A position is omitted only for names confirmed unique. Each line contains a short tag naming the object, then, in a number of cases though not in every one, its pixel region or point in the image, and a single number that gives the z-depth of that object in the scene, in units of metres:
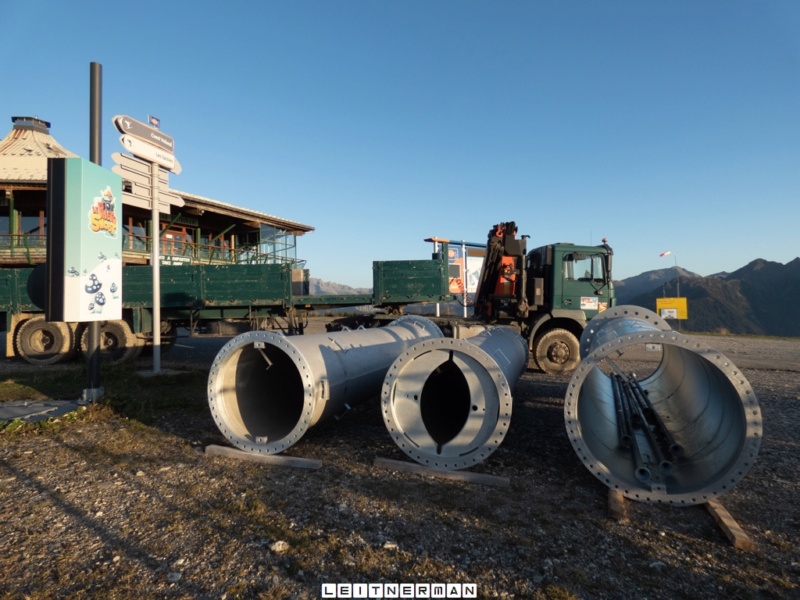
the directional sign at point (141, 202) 10.08
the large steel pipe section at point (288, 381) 5.01
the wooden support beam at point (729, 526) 3.44
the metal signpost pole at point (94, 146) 7.64
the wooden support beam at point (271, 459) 5.01
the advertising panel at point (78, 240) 6.90
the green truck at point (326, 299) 10.78
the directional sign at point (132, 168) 9.63
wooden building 19.64
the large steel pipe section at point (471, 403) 4.50
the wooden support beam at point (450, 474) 4.57
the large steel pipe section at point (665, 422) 3.83
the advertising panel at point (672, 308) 22.92
